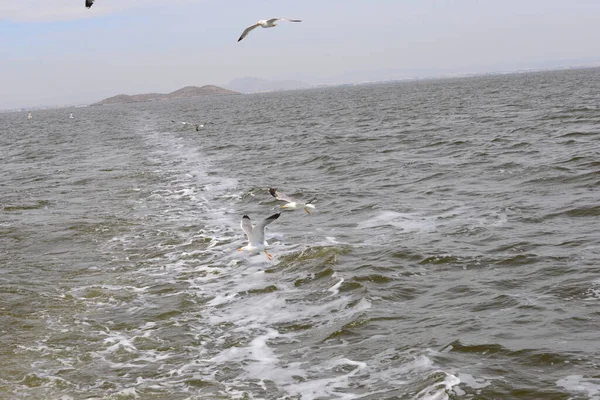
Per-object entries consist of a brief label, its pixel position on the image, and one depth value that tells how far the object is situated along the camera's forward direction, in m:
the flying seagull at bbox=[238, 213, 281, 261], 12.84
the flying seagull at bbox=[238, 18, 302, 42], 16.27
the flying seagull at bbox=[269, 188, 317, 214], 14.91
